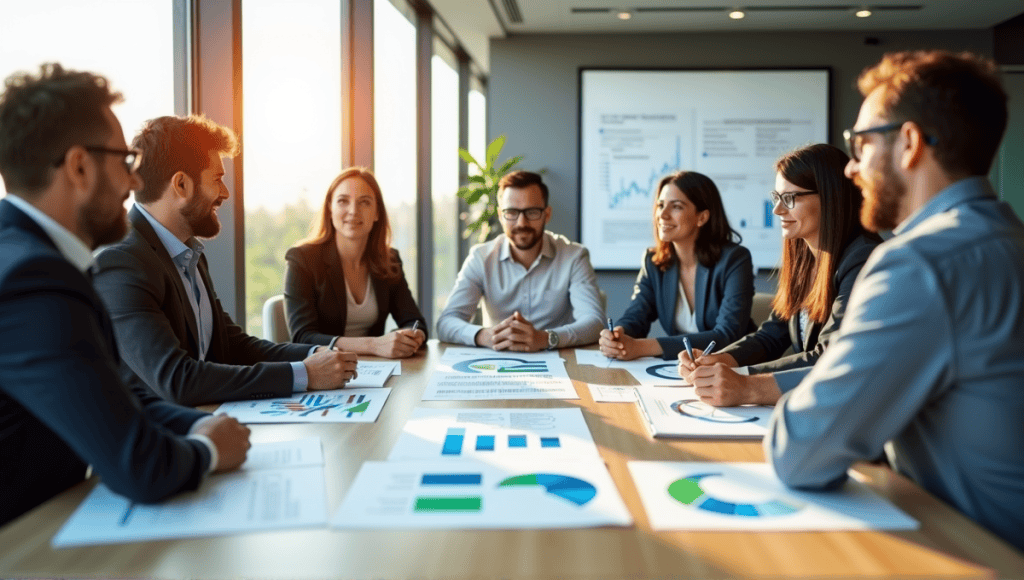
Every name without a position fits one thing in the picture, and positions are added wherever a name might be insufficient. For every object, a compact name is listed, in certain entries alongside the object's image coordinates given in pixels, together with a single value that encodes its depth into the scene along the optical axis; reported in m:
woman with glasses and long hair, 2.10
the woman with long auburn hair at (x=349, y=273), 3.04
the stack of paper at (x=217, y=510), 1.04
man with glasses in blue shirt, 1.12
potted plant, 6.25
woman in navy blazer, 3.12
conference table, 0.94
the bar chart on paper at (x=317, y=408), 1.69
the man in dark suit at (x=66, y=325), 1.06
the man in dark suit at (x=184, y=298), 1.84
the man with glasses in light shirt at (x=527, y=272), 3.41
